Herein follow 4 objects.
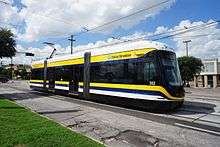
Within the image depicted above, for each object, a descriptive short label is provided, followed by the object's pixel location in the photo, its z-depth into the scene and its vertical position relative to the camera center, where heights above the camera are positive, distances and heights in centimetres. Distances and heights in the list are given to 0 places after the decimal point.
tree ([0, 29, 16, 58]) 2505 +350
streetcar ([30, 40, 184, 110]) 1296 +35
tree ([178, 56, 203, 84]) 5891 +340
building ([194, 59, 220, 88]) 7175 +164
